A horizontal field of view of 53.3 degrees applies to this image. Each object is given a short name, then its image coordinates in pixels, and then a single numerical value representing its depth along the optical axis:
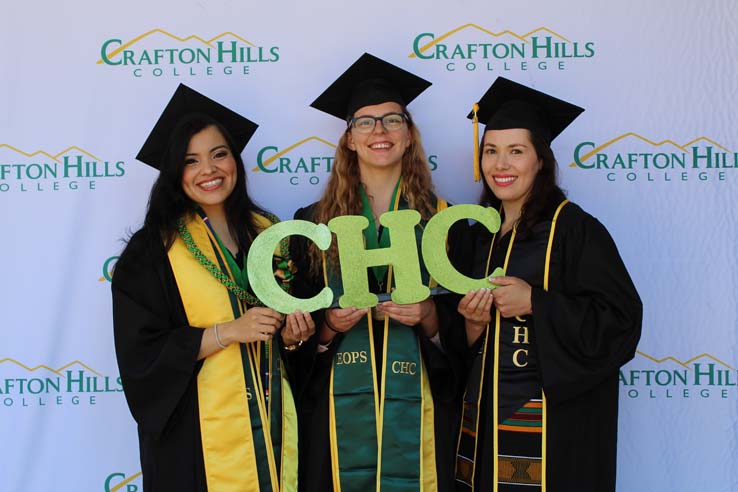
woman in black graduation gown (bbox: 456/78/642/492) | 2.52
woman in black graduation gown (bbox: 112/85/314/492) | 2.63
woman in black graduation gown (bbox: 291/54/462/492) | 2.71
